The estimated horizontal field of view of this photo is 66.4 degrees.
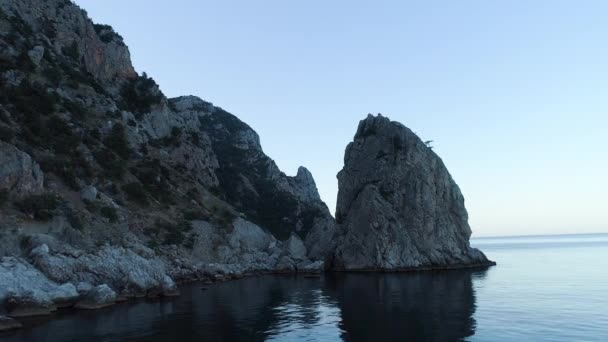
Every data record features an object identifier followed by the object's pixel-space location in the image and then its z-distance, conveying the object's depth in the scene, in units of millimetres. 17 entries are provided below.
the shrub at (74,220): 63312
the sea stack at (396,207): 102500
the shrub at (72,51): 108650
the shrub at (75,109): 91931
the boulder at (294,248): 110762
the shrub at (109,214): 73000
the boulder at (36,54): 93069
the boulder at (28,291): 42188
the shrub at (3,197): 56716
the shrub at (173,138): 116400
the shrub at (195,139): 126575
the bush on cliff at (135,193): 88312
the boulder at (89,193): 73188
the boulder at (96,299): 48688
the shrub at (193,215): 95750
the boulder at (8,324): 36750
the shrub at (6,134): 66562
